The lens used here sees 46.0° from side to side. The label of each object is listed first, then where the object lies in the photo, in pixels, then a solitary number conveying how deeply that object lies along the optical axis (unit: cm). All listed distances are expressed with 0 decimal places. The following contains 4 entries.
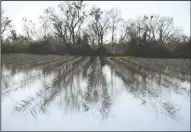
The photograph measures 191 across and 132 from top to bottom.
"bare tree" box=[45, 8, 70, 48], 4865
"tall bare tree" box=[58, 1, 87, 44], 4895
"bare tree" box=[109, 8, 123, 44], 5589
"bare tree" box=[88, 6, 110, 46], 5197
